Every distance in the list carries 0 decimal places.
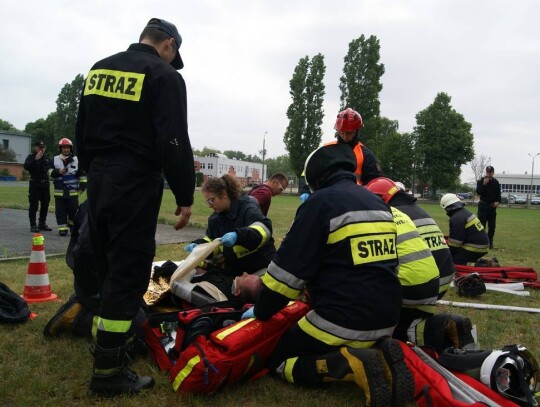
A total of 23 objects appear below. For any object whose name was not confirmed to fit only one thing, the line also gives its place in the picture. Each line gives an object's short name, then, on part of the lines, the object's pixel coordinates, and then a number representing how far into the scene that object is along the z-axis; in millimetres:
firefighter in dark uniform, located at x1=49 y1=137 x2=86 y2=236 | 8992
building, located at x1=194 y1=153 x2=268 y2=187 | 89688
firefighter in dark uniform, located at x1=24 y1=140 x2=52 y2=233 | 9656
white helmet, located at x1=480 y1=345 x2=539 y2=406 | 2420
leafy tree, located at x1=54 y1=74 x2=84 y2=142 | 65375
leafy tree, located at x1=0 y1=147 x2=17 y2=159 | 56988
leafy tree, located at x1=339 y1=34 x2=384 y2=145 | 46188
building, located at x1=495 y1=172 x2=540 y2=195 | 90375
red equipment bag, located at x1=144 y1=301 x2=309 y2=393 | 2609
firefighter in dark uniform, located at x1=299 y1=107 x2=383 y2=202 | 4676
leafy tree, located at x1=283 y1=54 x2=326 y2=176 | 50125
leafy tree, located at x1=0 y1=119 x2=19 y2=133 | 95406
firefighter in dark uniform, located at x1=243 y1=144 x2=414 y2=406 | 2523
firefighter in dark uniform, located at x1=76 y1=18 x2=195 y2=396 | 2557
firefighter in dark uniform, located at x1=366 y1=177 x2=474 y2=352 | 3115
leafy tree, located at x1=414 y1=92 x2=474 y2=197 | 51938
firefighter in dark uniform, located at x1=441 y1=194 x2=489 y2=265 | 6422
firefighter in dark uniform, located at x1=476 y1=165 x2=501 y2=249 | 10930
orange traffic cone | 4496
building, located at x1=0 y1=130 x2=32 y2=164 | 66688
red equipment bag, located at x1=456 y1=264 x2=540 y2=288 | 6227
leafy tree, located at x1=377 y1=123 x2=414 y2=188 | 55906
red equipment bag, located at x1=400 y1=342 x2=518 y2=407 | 2371
